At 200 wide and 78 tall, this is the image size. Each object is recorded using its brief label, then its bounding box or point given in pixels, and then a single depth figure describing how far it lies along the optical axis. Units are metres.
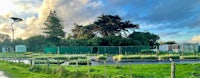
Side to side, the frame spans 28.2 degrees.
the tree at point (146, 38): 80.50
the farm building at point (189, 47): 63.85
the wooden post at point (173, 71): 13.40
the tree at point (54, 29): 89.62
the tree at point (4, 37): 108.50
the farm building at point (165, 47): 72.44
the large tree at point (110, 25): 85.06
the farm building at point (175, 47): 65.47
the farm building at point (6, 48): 95.51
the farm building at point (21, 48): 87.81
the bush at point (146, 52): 62.00
